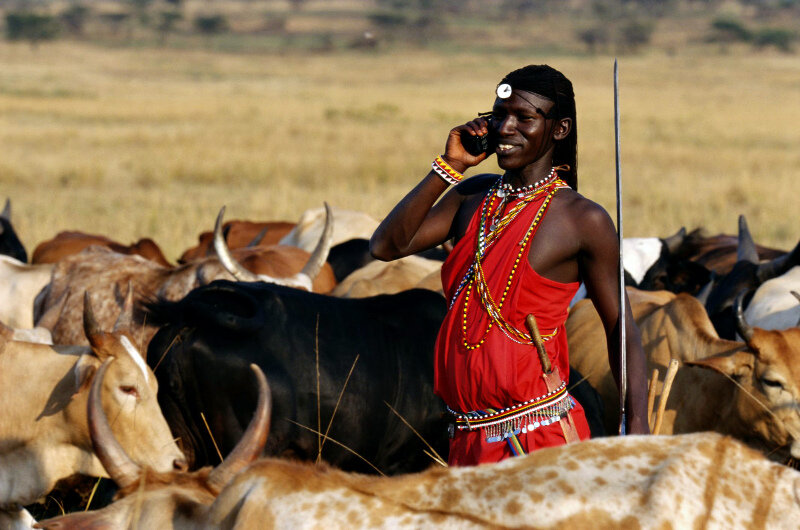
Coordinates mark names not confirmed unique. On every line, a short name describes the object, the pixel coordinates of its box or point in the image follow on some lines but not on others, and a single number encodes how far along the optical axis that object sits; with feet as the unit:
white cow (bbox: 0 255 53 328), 48.32
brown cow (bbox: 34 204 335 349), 42.68
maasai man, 19.42
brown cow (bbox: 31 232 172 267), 57.88
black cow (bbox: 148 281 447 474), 28.27
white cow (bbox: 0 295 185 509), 28.02
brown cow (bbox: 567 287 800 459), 33.73
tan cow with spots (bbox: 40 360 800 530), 13.67
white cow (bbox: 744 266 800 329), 43.24
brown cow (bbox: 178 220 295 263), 66.44
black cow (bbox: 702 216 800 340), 47.06
